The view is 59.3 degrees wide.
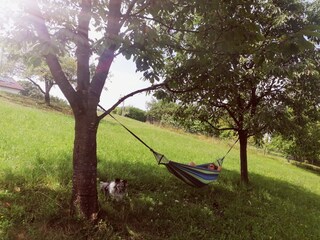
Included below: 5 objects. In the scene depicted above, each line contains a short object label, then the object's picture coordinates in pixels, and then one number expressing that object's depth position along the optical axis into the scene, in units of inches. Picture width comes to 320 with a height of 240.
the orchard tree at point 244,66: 153.1
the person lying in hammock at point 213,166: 293.2
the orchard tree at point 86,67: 152.5
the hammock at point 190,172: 217.2
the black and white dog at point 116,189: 211.3
